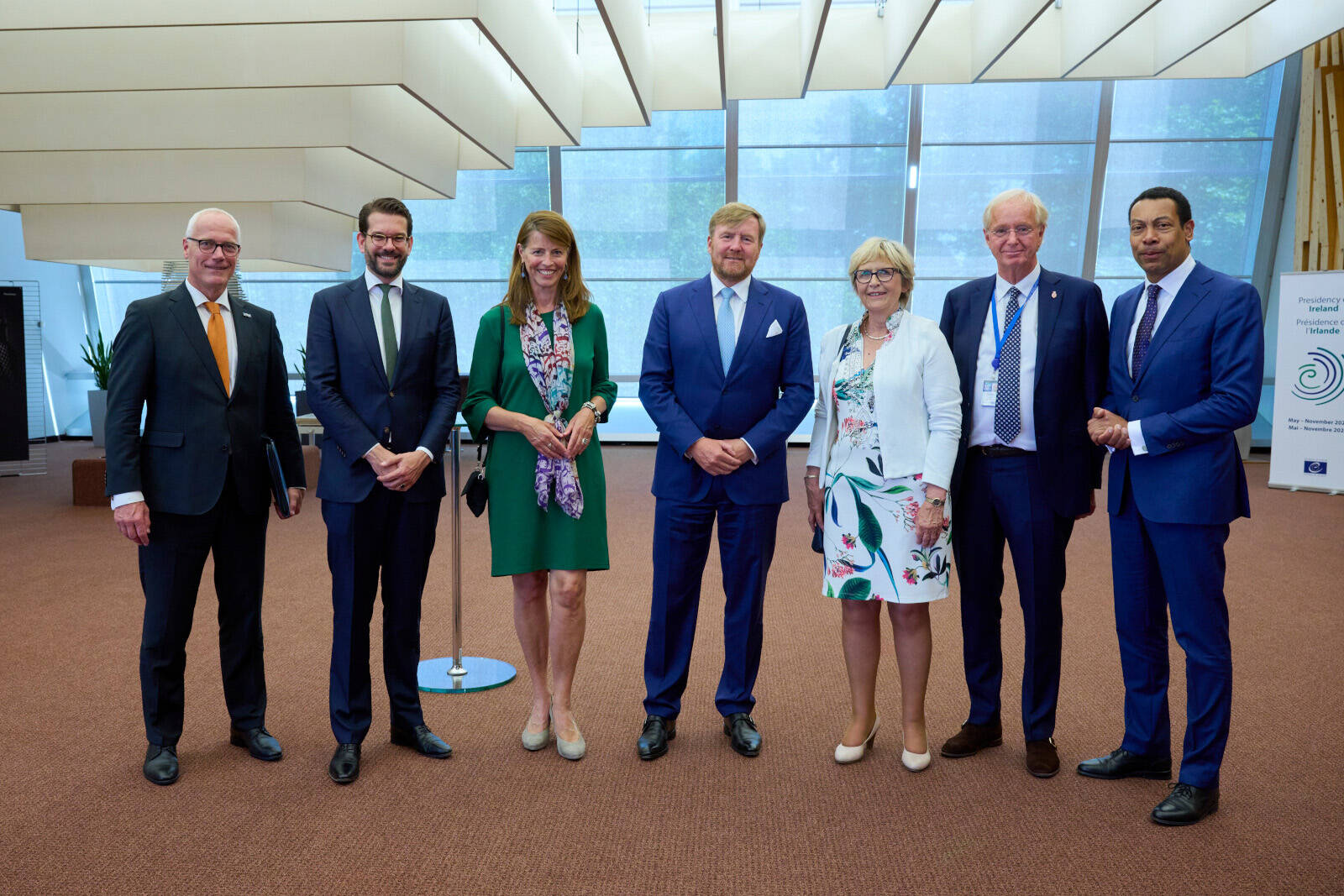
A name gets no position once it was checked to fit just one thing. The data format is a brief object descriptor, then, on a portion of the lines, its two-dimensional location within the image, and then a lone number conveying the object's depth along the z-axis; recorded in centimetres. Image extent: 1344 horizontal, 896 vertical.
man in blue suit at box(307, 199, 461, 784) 303
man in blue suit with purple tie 274
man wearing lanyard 301
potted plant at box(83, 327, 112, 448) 1070
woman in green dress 316
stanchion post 399
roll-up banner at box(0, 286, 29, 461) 948
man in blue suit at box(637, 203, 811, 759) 320
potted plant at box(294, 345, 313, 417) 1035
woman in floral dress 300
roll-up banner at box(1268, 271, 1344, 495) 855
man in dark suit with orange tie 295
